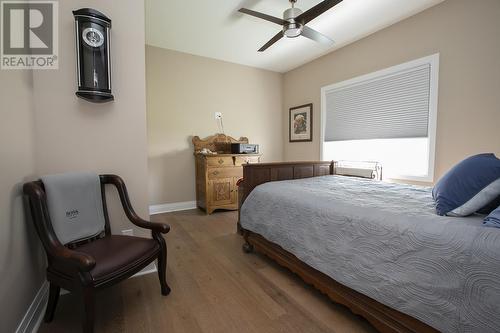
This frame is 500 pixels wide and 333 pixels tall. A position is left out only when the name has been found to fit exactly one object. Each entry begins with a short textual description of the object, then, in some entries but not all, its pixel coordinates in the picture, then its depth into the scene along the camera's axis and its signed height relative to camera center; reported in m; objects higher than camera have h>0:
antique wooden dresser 3.64 -0.37
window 2.71 +0.51
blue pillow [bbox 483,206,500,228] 0.96 -0.29
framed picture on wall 4.32 +0.60
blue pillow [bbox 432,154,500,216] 1.13 -0.18
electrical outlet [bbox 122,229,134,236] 1.86 -0.67
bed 0.89 -0.53
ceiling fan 2.08 +1.33
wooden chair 1.12 -0.63
